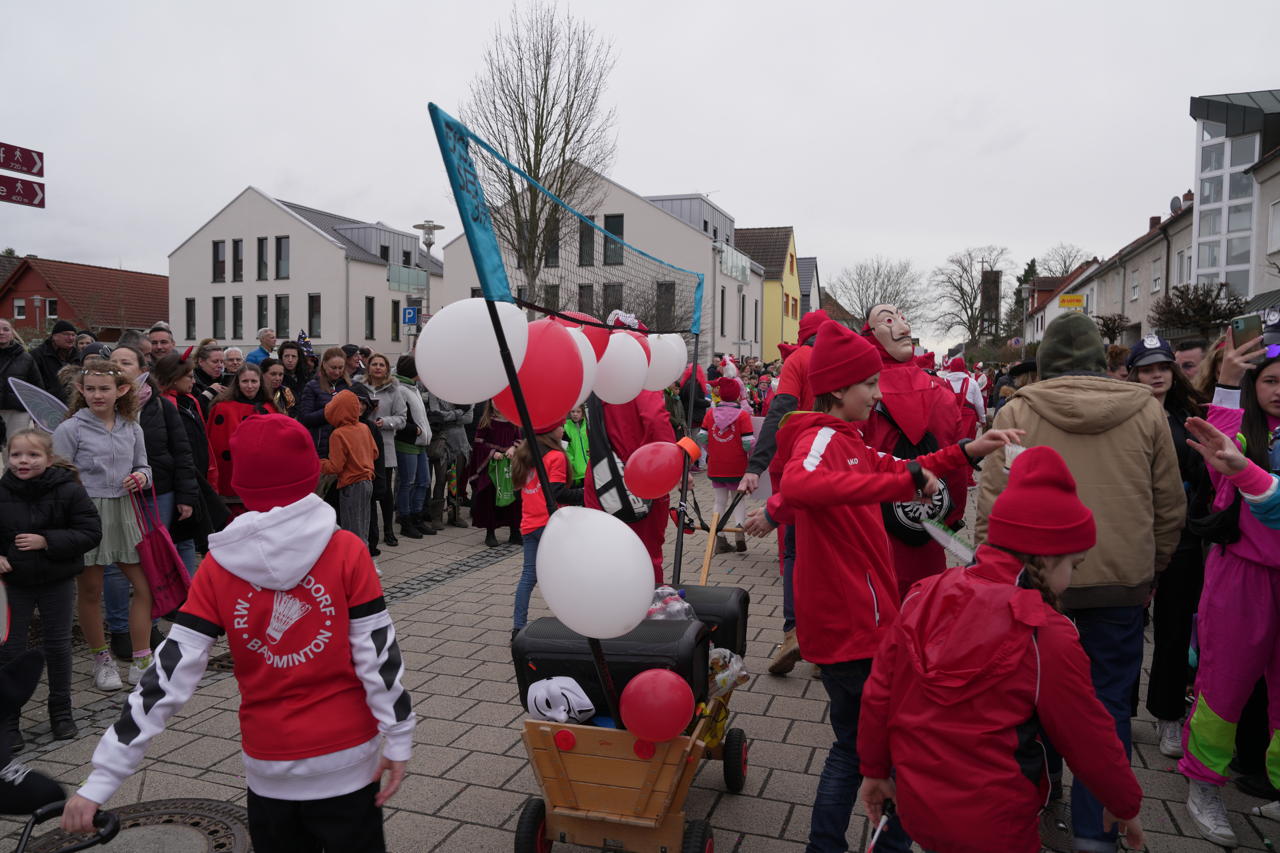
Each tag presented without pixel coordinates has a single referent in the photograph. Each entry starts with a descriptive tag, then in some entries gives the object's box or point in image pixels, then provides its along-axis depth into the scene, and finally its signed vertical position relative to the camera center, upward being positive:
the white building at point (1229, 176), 29.95 +8.21
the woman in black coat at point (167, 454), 5.47 -0.50
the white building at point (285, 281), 42.69 +5.12
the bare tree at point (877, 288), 65.06 +7.83
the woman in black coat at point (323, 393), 7.94 -0.13
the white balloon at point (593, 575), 2.46 -0.56
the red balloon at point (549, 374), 2.70 +0.03
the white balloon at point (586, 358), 2.86 +0.09
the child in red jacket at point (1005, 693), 2.03 -0.73
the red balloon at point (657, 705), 2.62 -0.99
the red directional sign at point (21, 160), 6.17 +1.58
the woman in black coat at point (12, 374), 7.51 +0.00
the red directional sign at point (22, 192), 6.24 +1.36
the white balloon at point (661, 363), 4.01 +0.11
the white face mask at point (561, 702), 2.93 -1.10
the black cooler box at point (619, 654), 2.95 -0.95
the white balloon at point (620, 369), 3.42 +0.07
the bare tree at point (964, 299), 68.19 +7.46
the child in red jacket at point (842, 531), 2.74 -0.49
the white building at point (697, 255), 39.66 +6.33
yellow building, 51.91 +7.41
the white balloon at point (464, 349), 2.50 +0.10
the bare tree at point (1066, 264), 76.12 +11.62
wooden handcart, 2.79 -1.35
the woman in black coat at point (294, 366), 9.35 +0.15
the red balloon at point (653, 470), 3.64 -0.36
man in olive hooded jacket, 3.16 -0.37
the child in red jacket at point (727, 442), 8.94 -0.58
